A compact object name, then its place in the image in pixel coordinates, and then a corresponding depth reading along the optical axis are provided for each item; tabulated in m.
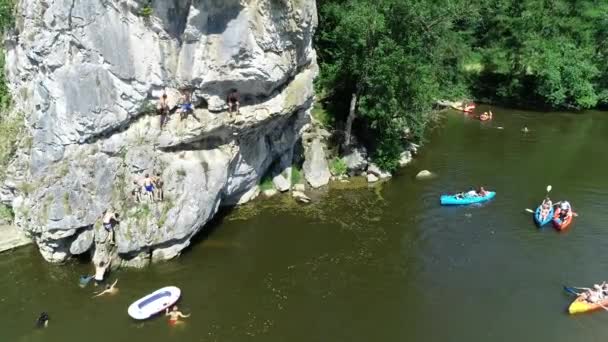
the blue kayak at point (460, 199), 29.05
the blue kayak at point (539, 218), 27.38
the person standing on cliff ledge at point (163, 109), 22.12
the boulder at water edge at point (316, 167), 30.14
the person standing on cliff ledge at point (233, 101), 23.34
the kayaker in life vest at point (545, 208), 27.58
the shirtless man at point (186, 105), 22.44
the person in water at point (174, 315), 19.83
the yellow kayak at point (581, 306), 21.20
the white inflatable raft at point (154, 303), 19.69
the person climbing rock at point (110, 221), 21.86
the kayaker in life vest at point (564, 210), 27.62
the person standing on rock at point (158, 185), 22.50
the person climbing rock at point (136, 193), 22.30
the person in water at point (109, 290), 20.91
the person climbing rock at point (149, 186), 22.17
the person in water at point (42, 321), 19.22
